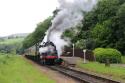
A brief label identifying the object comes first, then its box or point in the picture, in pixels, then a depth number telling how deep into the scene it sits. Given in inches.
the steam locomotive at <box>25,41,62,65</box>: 1086.6
